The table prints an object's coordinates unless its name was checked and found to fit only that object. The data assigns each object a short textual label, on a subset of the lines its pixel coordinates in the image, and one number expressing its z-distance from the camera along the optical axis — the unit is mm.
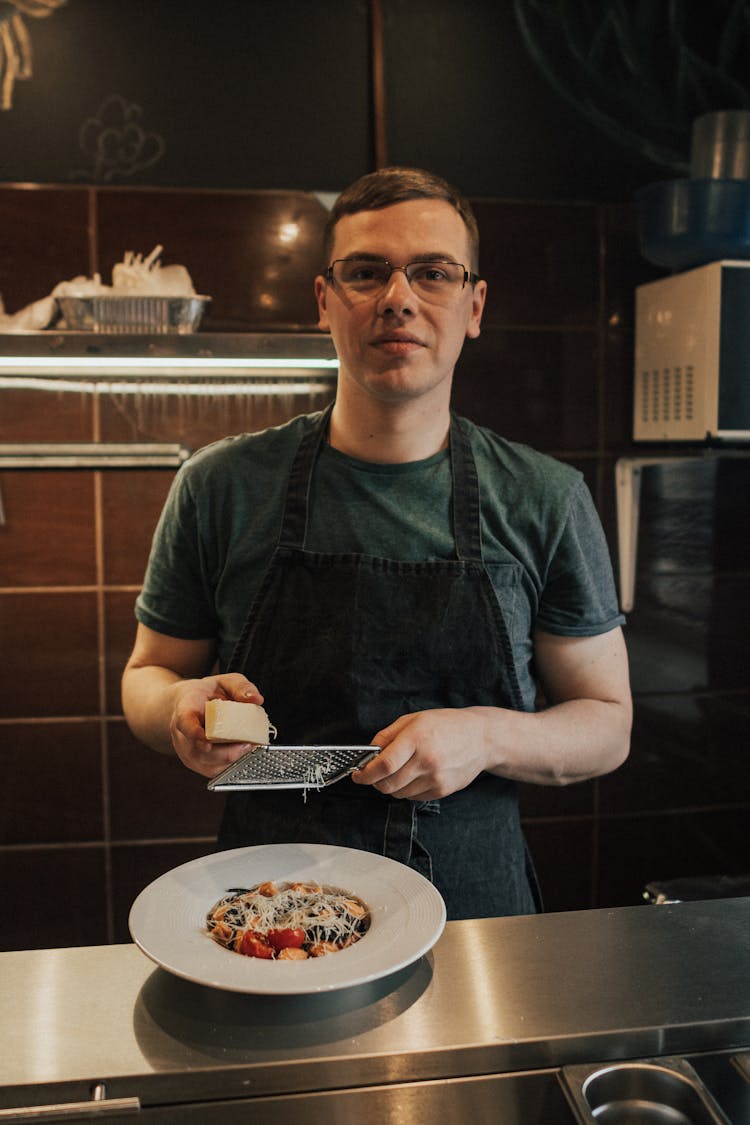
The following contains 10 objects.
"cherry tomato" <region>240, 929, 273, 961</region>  1055
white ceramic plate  976
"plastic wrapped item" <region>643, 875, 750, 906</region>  2209
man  1579
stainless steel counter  929
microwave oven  2438
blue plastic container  2418
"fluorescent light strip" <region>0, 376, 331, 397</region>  2625
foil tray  2160
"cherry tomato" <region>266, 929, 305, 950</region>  1072
